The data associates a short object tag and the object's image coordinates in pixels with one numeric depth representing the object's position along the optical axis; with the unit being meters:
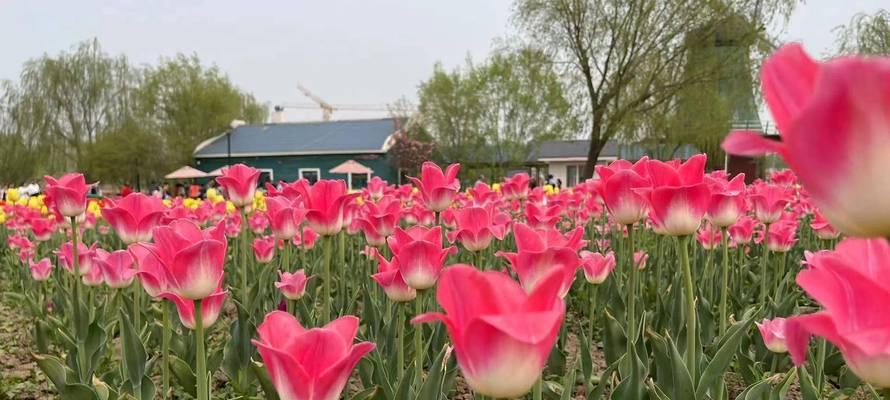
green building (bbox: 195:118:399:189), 30.94
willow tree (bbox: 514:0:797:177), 17.94
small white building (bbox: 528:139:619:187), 37.03
